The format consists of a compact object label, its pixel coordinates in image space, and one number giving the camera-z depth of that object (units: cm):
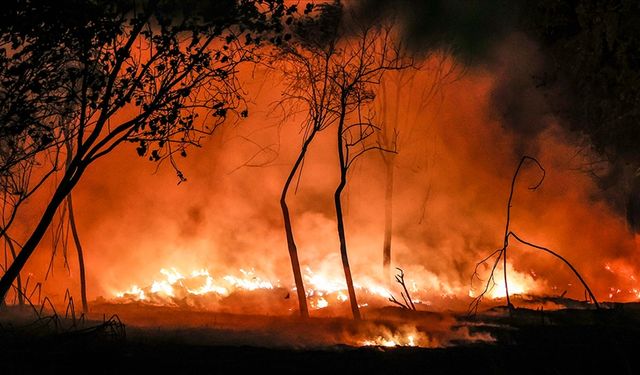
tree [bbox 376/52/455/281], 2492
